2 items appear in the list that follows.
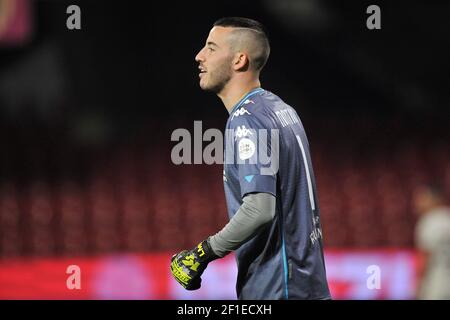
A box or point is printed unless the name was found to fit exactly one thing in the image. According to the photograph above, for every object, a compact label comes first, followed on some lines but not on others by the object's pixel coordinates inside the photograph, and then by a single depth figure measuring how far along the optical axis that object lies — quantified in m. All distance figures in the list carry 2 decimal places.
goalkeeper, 6.53
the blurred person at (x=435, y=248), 13.32
